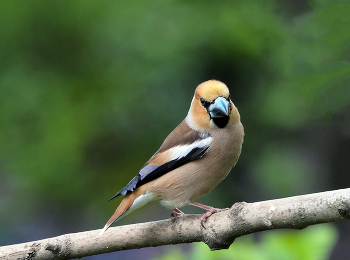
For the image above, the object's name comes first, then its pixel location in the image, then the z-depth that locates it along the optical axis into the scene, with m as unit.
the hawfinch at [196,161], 6.00
